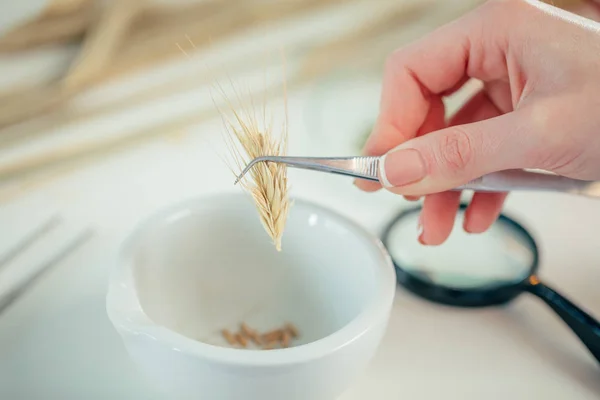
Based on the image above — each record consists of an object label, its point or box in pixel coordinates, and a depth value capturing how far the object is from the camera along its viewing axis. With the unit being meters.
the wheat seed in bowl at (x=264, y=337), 0.56
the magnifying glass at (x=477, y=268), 0.56
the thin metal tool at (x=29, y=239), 0.61
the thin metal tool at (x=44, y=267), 0.57
